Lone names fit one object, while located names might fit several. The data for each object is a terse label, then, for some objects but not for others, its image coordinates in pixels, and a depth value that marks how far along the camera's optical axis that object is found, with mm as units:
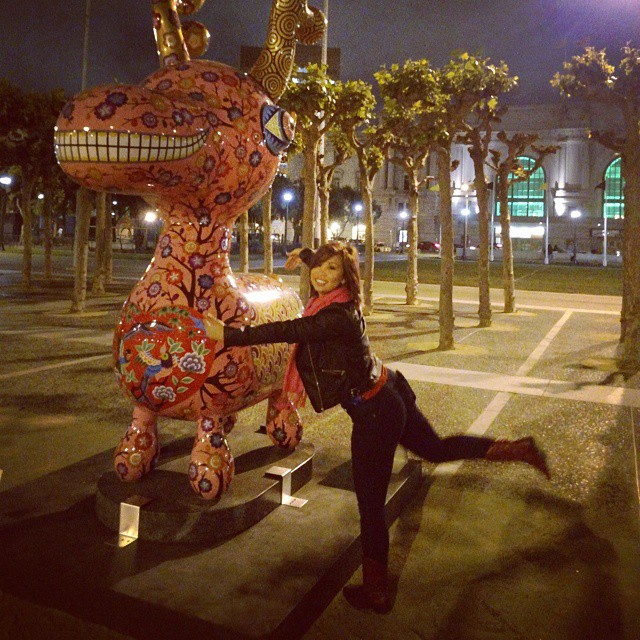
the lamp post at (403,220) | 76075
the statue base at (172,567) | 2775
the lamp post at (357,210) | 66044
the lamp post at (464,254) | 50188
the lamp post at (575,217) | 71375
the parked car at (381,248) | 67600
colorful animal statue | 3006
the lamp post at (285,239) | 48434
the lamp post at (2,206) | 40903
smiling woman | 2922
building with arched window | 69875
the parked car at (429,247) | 63031
